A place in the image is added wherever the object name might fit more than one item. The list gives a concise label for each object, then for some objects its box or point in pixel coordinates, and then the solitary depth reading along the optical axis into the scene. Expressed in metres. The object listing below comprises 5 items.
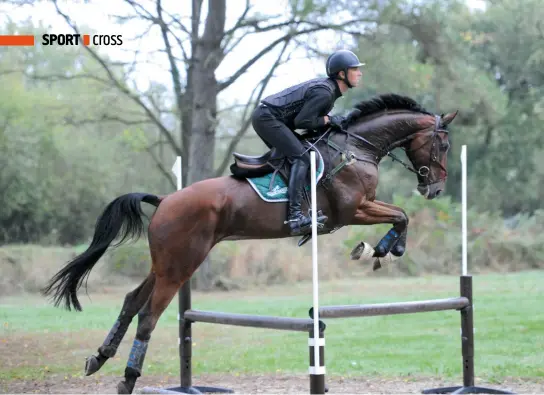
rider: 11.35
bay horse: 11.46
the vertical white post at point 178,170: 12.90
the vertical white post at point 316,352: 9.69
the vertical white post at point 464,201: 12.06
